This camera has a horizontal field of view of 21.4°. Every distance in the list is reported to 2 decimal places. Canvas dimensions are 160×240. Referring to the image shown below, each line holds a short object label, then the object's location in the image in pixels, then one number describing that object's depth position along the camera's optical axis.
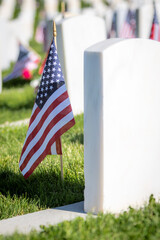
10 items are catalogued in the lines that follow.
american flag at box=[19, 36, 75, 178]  3.78
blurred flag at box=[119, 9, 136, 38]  9.84
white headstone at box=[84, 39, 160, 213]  3.14
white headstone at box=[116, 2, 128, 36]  12.58
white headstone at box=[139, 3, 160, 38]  9.87
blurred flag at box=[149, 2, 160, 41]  6.95
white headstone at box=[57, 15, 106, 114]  6.96
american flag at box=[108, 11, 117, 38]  10.70
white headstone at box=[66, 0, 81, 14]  22.83
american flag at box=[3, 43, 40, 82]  9.94
